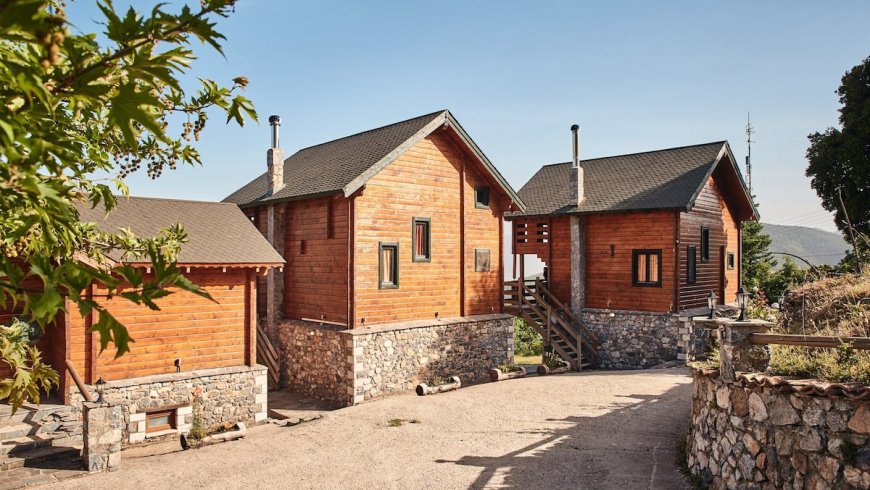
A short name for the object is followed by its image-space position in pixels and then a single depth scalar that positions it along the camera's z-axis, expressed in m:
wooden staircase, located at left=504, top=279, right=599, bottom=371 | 21.75
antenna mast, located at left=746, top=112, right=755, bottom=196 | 40.97
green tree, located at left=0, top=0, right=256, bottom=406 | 2.18
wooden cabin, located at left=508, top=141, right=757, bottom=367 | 20.94
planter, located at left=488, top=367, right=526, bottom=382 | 18.66
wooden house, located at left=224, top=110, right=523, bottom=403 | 16.67
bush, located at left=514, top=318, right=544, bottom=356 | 30.72
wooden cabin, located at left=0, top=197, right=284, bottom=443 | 12.22
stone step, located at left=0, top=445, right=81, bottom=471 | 10.20
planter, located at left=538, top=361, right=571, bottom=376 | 19.72
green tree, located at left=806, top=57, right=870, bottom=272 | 24.92
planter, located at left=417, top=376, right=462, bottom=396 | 16.59
